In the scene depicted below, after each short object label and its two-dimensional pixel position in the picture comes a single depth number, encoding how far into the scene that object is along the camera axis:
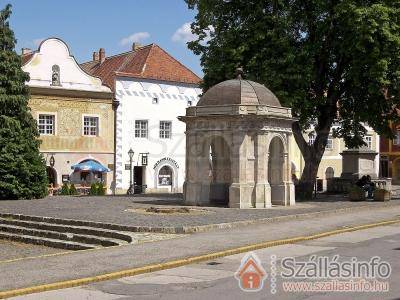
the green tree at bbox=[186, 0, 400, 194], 29.41
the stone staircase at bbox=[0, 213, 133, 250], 17.33
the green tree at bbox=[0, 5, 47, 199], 32.44
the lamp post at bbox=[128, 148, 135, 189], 45.34
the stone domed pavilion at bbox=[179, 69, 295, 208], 25.80
